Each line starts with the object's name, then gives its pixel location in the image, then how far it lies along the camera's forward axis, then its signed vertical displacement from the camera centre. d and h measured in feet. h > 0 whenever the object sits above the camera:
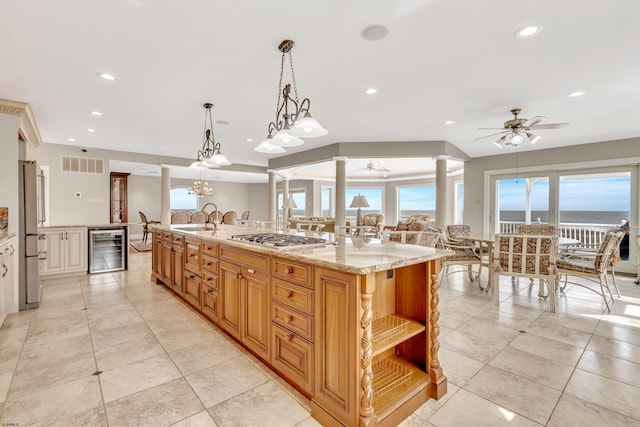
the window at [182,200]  40.75 +1.39
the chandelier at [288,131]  7.09 +2.00
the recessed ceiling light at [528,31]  7.07 +4.40
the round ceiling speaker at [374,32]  7.12 +4.42
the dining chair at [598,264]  10.65 -2.02
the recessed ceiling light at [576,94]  10.94 +4.41
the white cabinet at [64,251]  15.10 -2.18
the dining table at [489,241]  12.62 -1.32
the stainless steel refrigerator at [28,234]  10.93 -0.91
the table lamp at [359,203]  25.48 +0.65
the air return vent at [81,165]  20.08 +3.14
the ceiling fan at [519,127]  12.48 +3.62
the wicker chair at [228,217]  35.40 -0.84
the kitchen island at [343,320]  4.66 -2.15
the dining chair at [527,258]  10.78 -1.81
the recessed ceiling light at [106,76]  9.66 +4.44
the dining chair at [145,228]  29.27 -1.85
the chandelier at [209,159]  11.38 +2.04
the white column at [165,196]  25.08 +1.19
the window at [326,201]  39.56 +1.25
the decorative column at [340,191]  20.01 +1.33
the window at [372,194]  38.40 +2.17
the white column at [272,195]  26.78 +1.39
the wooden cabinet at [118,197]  32.68 +1.43
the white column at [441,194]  19.61 +1.12
